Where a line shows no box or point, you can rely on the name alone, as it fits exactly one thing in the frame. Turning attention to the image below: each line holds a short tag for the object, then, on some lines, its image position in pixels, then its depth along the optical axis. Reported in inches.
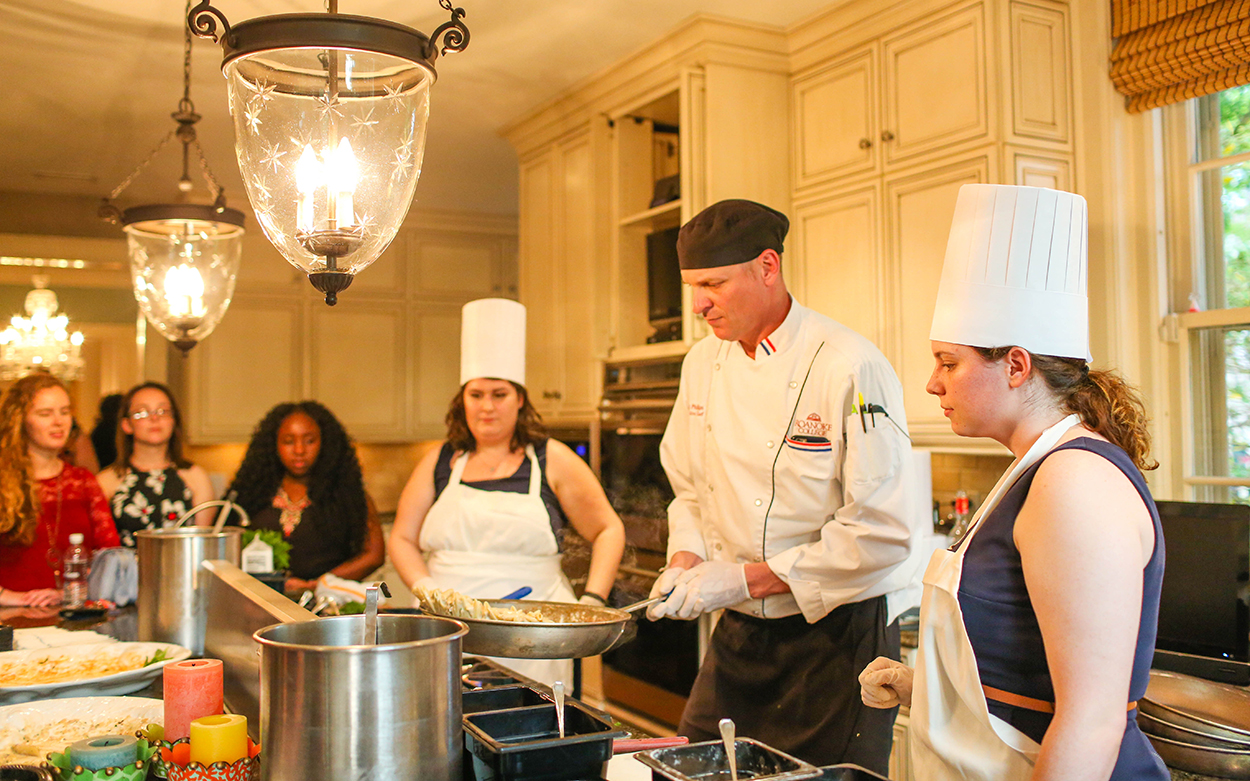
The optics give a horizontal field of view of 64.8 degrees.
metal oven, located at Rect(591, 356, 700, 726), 141.6
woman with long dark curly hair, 151.4
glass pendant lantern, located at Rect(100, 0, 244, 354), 96.7
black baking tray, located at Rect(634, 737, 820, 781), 39.5
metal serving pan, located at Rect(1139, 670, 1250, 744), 64.7
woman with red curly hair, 117.2
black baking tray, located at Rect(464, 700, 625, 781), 41.5
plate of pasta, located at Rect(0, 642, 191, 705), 60.4
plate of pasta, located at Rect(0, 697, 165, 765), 52.3
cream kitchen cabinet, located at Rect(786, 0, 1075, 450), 110.4
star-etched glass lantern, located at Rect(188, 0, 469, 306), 49.6
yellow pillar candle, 44.3
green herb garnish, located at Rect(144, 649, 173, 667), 67.3
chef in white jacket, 76.4
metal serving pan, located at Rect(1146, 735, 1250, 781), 63.3
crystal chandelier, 166.7
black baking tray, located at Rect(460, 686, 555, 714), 49.9
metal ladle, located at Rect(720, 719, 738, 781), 39.8
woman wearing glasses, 136.1
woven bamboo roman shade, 97.5
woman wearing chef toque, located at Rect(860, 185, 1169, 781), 40.6
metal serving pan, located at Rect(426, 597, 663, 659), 54.2
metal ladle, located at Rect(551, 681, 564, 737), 46.2
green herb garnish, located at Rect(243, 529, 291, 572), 114.3
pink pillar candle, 49.6
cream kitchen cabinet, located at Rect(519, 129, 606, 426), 166.4
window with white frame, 104.6
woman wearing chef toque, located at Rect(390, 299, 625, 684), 105.9
